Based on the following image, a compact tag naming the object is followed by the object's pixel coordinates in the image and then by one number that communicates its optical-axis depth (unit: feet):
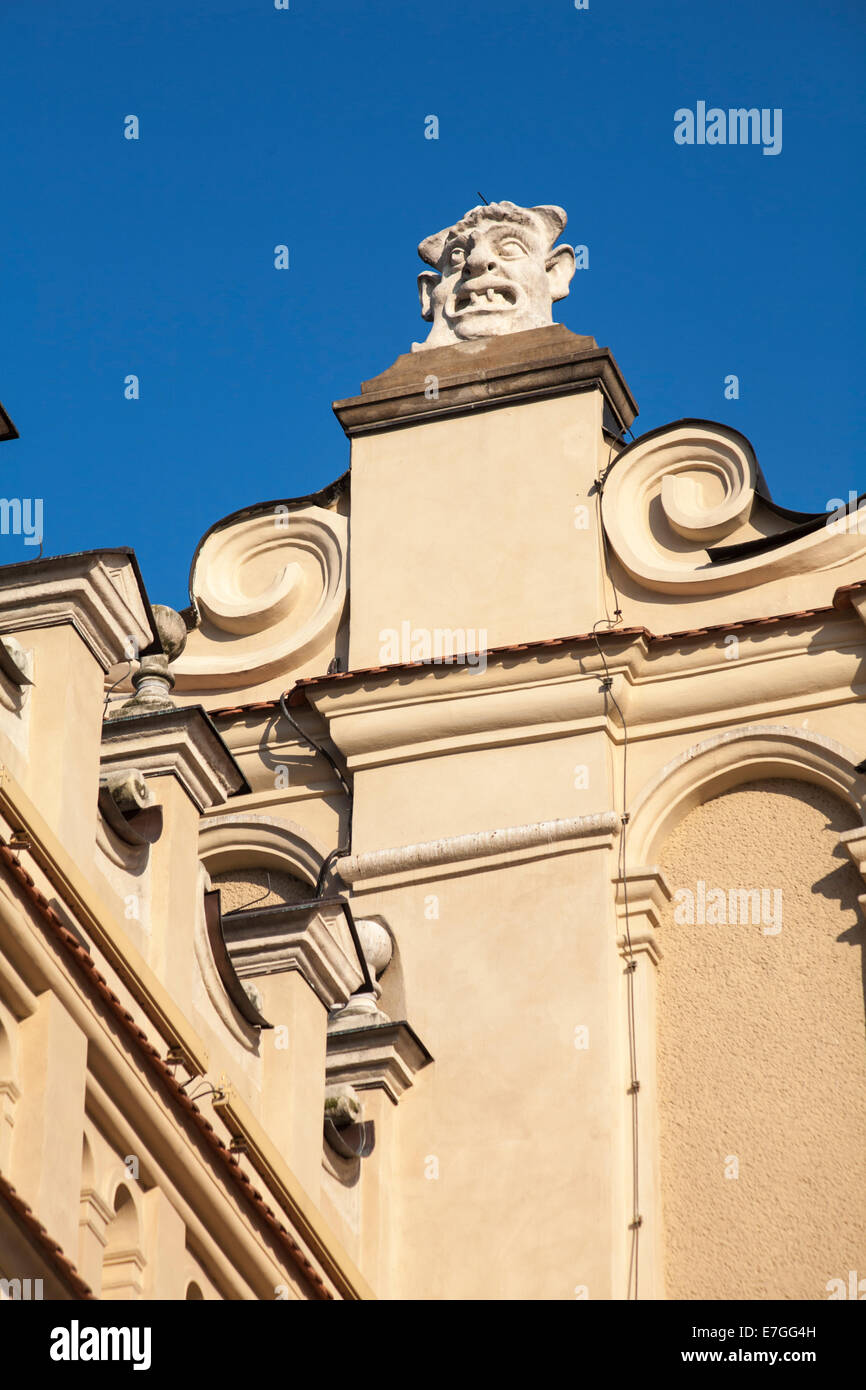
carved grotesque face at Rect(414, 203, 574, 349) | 58.03
